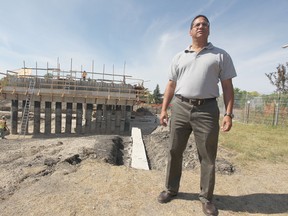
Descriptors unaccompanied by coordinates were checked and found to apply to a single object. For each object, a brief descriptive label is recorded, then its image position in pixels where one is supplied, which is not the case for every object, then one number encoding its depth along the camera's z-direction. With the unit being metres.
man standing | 2.20
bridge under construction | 13.32
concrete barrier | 3.90
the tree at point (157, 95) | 44.08
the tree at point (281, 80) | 19.42
